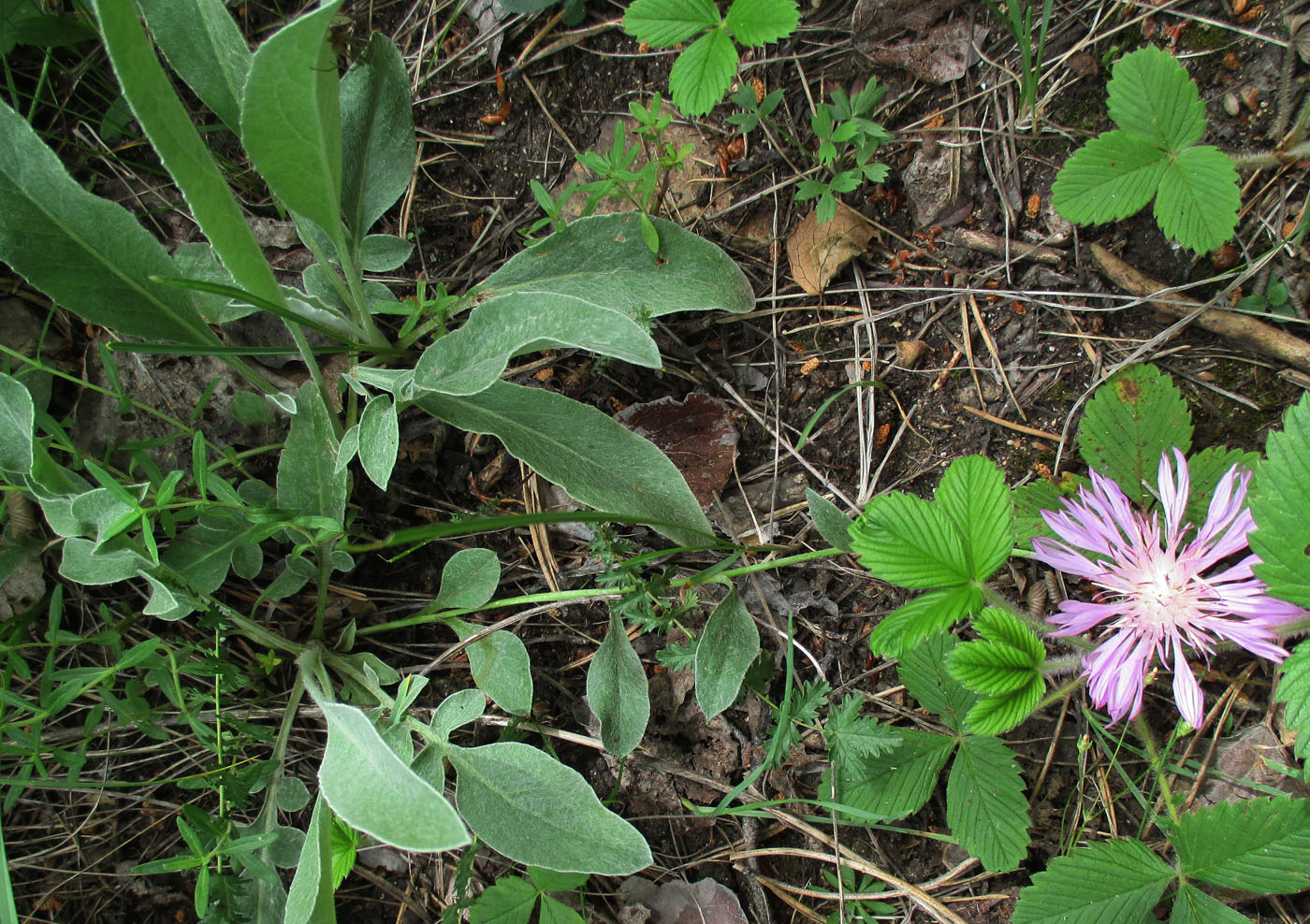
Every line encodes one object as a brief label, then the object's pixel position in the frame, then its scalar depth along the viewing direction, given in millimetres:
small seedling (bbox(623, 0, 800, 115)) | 423
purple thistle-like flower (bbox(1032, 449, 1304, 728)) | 376
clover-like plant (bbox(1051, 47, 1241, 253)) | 406
